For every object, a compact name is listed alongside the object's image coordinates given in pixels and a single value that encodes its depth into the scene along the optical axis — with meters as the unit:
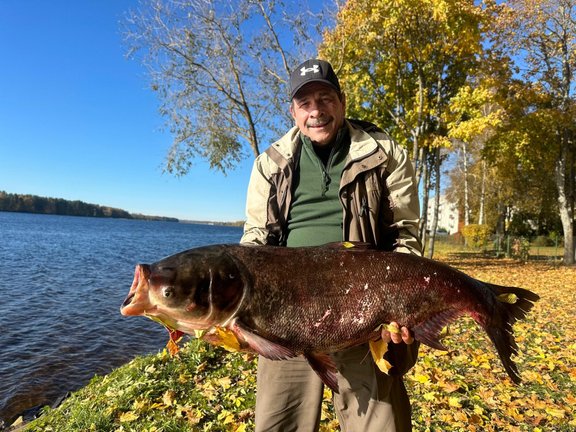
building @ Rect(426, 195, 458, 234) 77.88
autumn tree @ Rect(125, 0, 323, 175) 16.00
